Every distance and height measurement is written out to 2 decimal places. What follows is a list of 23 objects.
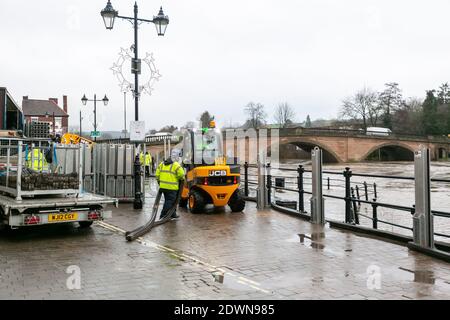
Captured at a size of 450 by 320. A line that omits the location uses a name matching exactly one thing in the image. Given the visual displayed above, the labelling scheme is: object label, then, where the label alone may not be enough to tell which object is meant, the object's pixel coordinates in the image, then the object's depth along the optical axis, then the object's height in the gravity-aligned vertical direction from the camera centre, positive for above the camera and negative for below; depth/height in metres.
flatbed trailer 8.28 -0.65
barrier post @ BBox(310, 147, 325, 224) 10.32 -0.36
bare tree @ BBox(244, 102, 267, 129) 88.19 +11.06
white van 68.19 +5.76
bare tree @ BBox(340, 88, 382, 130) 87.88 +12.01
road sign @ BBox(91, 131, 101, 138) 24.82 +2.09
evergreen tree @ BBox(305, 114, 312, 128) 123.18 +13.52
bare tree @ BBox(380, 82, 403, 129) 87.81 +13.35
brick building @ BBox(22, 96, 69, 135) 83.66 +11.91
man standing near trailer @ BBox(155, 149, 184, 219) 11.01 -0.15
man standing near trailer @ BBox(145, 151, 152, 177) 28.60 +0.58
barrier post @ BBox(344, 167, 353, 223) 9.66 -0.54
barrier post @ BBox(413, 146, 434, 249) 7.39 -0.45
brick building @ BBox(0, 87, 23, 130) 13.40 +1.81
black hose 8.74 -1.04
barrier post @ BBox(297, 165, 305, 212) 11.57 -0.33
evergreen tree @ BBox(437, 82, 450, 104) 103.28 +17.46
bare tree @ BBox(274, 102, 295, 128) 94.12 +11.42
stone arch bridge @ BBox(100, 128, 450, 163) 60.59 +4.11
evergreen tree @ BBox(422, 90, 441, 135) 82.56 +9.14
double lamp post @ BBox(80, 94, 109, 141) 28.81 +4.45
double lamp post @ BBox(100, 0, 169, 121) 13.34 +4.32
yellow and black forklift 12.11 +0.00
